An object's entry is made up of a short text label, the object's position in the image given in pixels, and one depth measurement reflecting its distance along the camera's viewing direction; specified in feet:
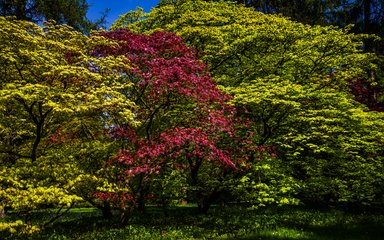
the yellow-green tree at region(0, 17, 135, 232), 38.36
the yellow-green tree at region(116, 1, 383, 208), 59.31
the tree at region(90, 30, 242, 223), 46.03
